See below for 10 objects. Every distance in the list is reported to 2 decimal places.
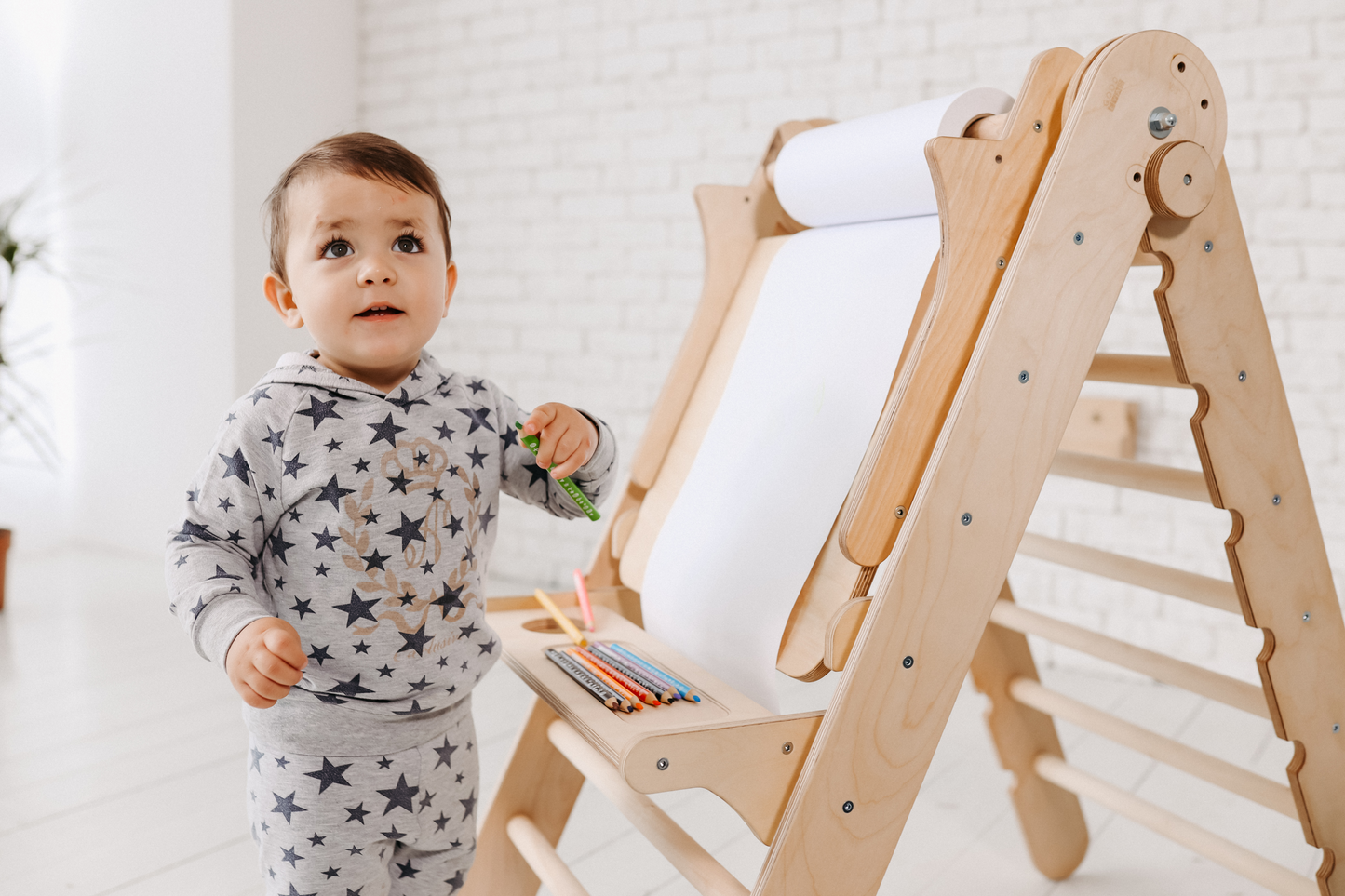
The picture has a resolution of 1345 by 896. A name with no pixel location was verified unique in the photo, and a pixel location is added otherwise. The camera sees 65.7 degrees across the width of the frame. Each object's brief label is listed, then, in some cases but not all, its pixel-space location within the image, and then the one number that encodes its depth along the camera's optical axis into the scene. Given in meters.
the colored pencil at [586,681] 0.91
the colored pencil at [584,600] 1.19
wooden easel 0.84
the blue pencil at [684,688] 0.96
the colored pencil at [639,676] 0.95
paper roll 0.98
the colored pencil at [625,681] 0.93
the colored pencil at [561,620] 1.11
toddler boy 0.87
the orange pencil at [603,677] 0.92
